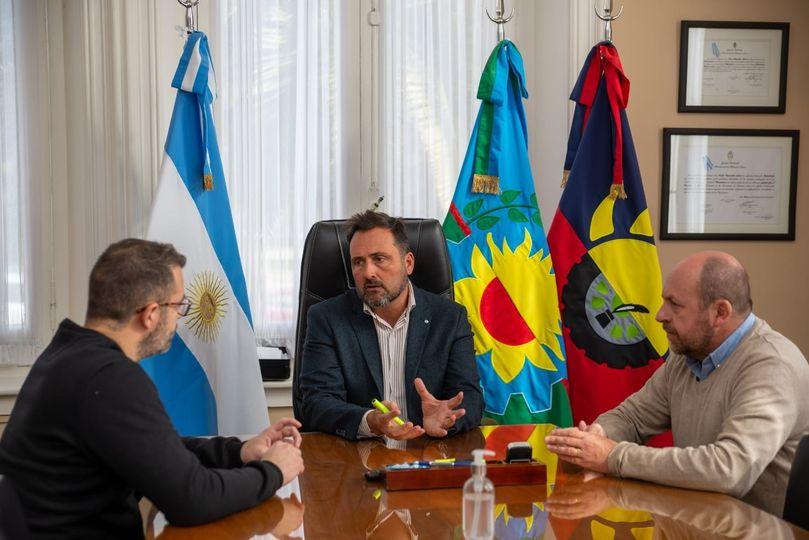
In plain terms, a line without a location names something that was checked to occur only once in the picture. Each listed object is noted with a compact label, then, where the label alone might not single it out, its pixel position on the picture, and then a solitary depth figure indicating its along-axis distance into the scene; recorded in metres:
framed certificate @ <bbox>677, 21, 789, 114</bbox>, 3.75
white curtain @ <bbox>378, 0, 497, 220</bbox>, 3.82
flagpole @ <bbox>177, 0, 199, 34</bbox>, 3.21
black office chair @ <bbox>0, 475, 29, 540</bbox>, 1.35
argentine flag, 3.17
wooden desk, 1.56
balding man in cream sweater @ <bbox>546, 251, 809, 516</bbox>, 1.88
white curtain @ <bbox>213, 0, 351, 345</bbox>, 3.70
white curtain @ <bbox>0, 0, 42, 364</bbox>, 3.52
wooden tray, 1.82
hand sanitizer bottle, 1.42
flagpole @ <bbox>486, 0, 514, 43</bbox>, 3.40
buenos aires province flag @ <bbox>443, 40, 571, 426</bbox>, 3.36
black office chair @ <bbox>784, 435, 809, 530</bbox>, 1.72
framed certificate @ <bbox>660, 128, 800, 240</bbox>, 3.76
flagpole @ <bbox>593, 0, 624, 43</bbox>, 3.41
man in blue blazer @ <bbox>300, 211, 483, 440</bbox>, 2.73
